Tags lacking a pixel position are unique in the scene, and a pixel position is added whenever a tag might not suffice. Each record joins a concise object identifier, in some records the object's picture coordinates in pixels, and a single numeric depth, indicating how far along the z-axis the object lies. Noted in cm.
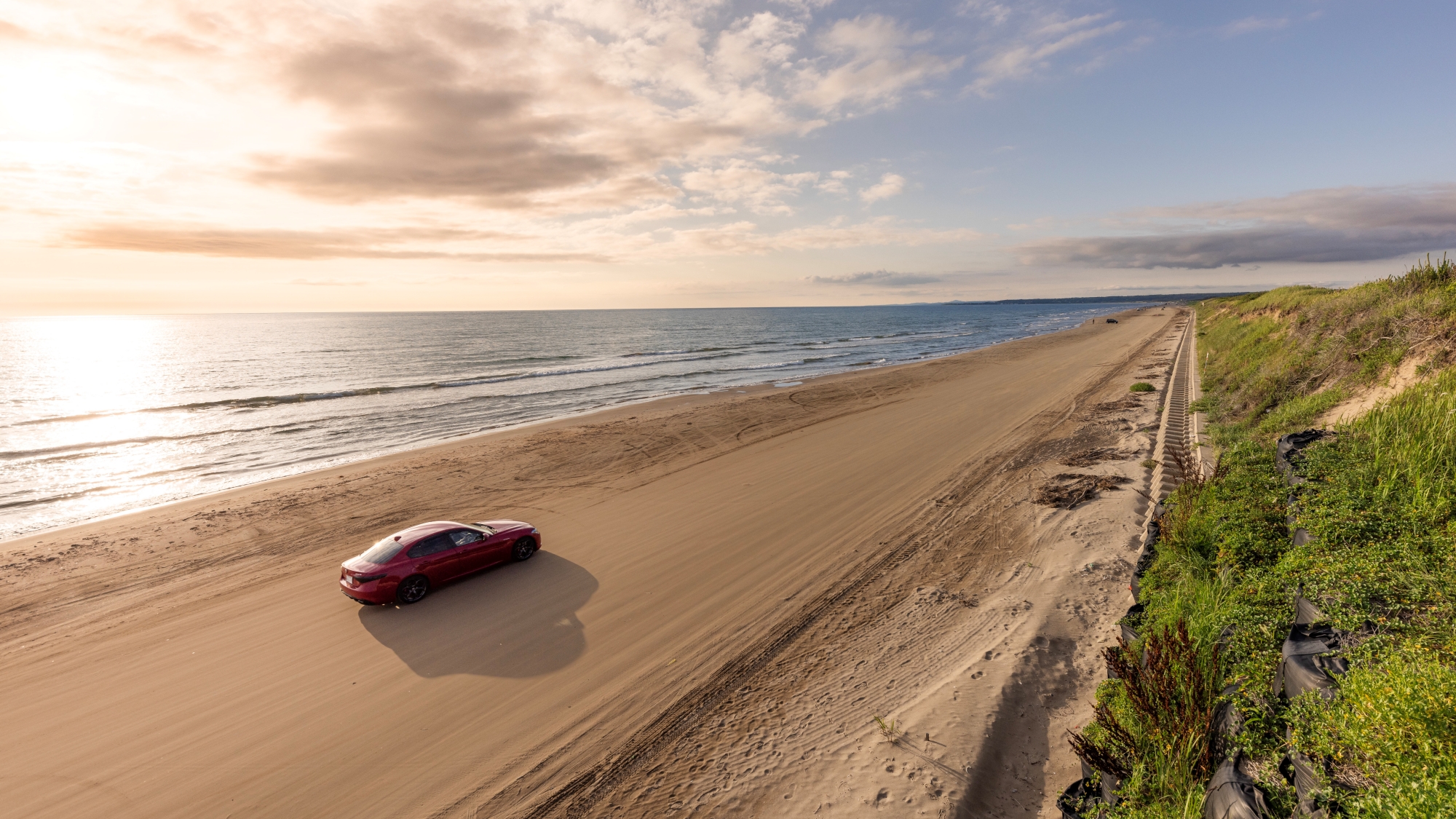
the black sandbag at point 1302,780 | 386
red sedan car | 1132
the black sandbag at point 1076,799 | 558
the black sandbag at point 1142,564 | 915
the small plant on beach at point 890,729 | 714
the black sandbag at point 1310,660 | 455
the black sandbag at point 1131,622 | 787
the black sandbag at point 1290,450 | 909
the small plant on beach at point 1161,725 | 496
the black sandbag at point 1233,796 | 415
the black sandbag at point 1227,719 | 490
